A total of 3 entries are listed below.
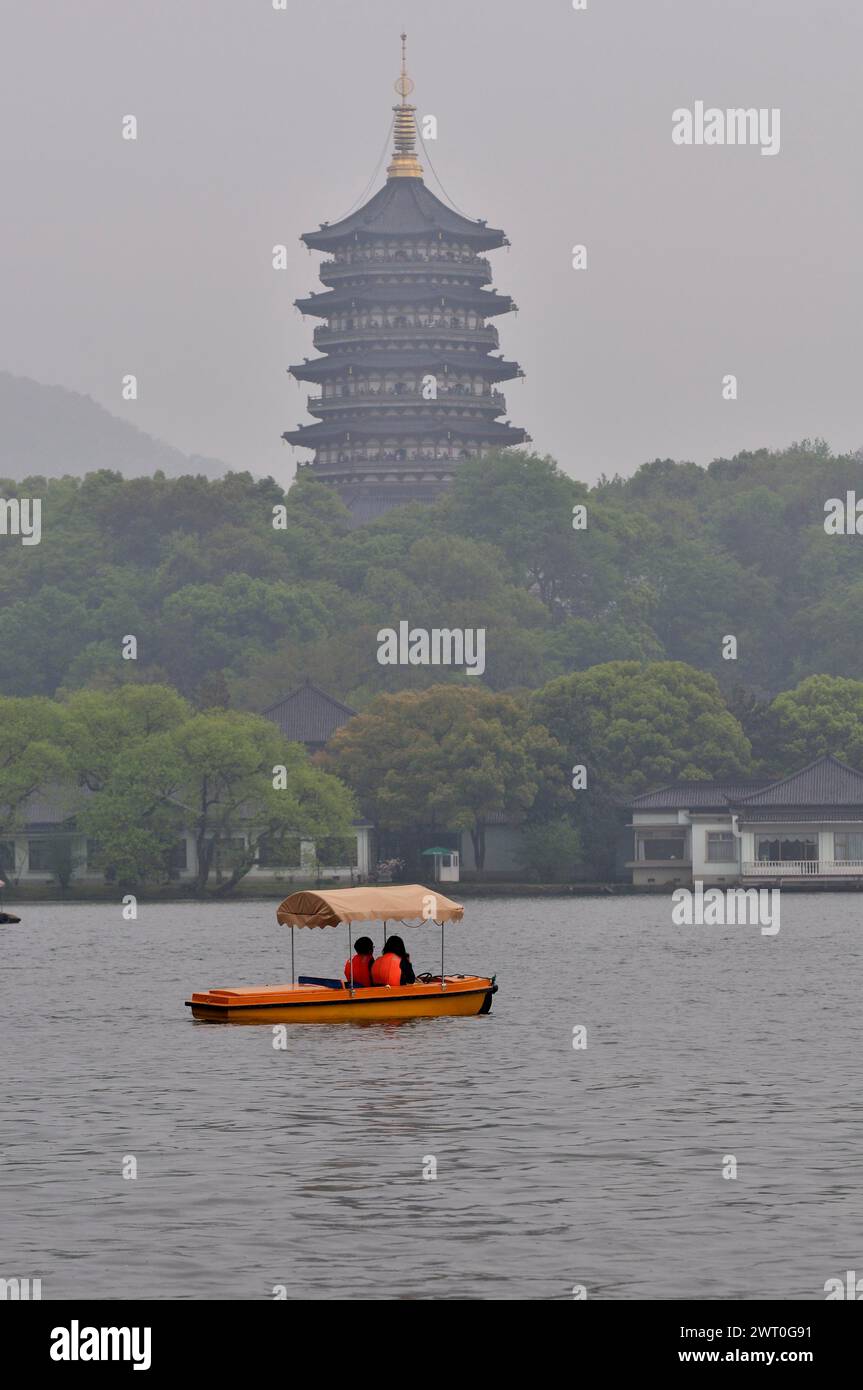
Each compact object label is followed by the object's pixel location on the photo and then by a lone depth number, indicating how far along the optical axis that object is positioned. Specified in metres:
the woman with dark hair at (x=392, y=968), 42.25
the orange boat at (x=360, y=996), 41.78
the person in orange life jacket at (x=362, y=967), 42.34
